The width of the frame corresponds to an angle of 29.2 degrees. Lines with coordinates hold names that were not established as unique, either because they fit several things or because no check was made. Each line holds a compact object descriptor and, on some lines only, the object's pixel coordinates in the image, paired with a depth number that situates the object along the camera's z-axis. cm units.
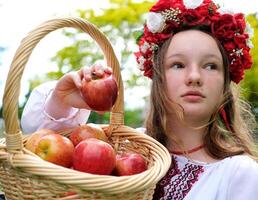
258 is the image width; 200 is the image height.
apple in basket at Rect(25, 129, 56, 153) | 118
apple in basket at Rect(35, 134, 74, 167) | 112
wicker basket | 96
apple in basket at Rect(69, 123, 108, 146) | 129
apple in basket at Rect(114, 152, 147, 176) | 117
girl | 145
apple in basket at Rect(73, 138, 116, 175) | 110
